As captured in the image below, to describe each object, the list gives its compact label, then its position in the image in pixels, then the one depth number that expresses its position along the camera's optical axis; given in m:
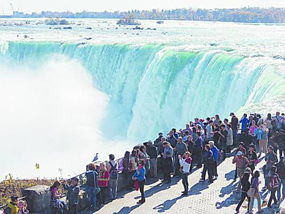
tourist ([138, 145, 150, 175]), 12.13
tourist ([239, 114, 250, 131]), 14.80
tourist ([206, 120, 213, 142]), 14.35
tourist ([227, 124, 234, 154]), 14.40
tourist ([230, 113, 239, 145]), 14.99
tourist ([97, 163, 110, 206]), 11.14
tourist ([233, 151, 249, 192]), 11.73
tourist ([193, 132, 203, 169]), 13.36
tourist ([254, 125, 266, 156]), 13.94
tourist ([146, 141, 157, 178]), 12.77
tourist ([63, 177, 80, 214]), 10.14
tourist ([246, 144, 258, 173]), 11.64
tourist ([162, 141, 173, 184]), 12.35
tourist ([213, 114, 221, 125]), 15.14
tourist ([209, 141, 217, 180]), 12.53
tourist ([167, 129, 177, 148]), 13.52
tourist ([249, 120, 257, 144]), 14.20
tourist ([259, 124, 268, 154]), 13.86
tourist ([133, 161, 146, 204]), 11.23
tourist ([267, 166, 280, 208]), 10.54
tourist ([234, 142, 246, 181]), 11.85
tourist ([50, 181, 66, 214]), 9.98
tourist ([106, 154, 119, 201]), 11.41
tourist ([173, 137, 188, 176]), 12.73
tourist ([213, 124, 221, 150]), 13.90
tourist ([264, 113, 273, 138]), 14.66
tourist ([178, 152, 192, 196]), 11.62
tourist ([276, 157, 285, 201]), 11.05
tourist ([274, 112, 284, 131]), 14.59
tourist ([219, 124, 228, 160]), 14.15
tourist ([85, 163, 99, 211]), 10.83
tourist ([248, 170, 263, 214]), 10.20
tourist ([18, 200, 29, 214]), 9.12
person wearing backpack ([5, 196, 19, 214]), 8.94
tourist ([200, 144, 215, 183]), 12.41
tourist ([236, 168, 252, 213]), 10.31
